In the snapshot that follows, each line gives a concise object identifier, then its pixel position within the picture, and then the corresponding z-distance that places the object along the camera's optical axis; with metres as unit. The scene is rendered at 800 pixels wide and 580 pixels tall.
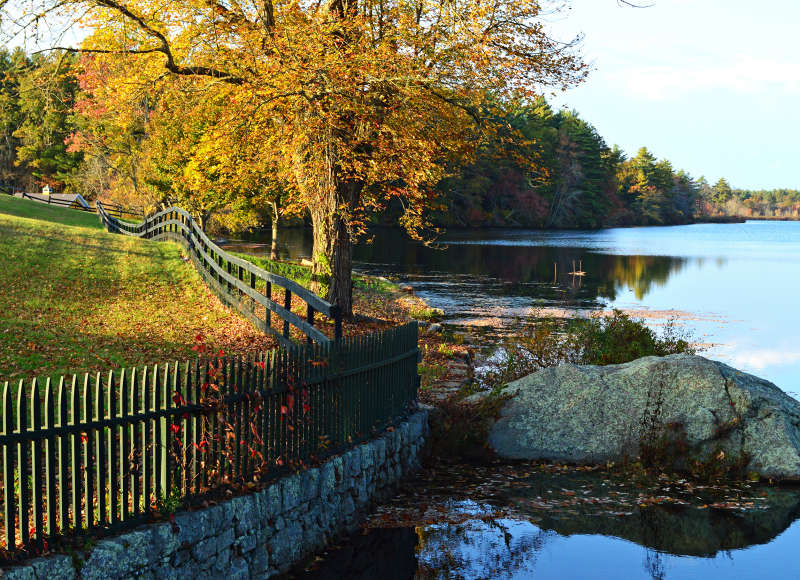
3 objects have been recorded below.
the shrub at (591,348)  16.66
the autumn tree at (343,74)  17.44
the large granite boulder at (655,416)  12.38
